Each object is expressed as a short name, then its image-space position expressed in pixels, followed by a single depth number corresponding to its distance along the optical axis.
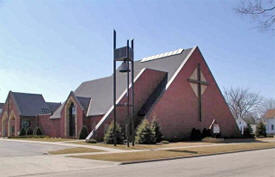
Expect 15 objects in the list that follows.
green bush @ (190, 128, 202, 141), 44.72
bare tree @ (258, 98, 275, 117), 98.68
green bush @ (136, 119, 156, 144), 34.75
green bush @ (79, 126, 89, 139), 41.72
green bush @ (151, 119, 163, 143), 37.03
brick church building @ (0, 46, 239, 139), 42.41
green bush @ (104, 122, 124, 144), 33.88
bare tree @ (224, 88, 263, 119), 89.25
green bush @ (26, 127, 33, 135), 53.84
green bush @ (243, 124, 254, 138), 53.56
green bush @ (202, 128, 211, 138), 45.50
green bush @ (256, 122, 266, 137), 61.44
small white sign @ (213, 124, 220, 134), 41.50
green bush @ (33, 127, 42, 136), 52.19
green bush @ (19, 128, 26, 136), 53.62
